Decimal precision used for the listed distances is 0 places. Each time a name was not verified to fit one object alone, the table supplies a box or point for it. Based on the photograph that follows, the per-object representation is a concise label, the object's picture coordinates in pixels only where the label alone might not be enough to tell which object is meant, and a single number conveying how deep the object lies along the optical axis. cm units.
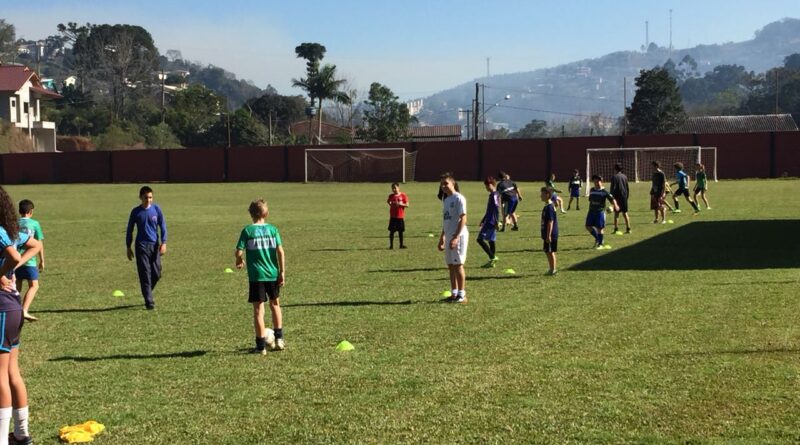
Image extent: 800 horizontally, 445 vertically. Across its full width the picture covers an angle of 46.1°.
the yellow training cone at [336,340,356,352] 1041
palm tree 10031
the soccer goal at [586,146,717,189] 6103
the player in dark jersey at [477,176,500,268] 1834
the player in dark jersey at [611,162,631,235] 2545
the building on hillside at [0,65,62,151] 9281
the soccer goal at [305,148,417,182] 6688
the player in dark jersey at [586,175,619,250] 2117
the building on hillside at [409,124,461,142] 11156
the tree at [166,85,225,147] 10388
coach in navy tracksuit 1377
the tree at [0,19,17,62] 17050
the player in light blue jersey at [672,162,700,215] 3058
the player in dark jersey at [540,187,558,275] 1645
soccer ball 1045
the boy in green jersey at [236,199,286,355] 1031
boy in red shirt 2242
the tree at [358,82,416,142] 10656
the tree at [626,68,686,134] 10144
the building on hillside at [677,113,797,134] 10488
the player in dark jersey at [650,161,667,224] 2780
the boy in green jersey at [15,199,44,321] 1258
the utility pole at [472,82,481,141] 8470
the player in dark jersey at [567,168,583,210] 3488
